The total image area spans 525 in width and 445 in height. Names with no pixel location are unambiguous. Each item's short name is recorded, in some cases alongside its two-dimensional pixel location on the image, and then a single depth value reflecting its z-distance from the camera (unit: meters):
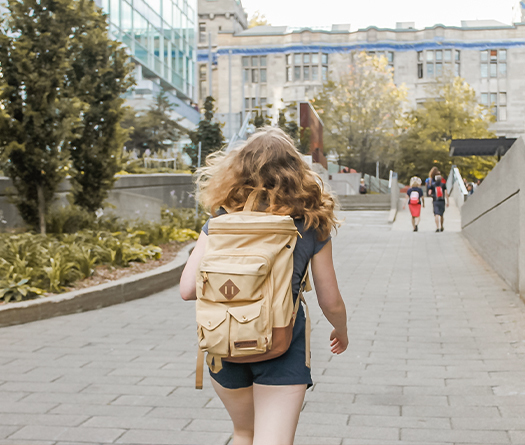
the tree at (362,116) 47.31
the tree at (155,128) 32.12
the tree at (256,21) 91.38
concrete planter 6.96
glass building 33.34
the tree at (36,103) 10.08
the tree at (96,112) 12.23
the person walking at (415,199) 20.02
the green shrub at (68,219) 11.02
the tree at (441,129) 50.94
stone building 64.75
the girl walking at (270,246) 2.29
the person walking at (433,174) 22.87
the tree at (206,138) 25.41
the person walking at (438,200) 19.67
